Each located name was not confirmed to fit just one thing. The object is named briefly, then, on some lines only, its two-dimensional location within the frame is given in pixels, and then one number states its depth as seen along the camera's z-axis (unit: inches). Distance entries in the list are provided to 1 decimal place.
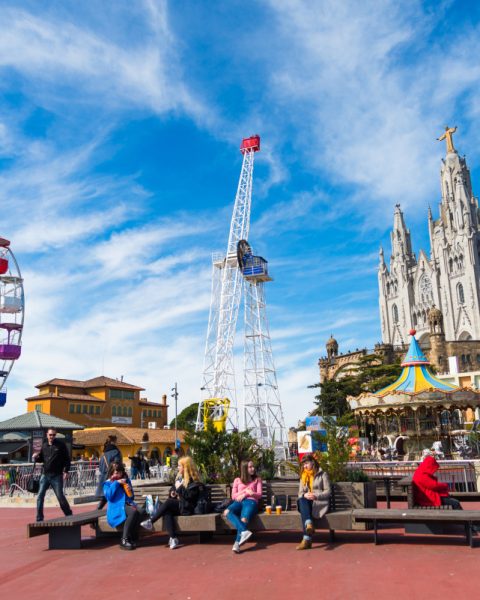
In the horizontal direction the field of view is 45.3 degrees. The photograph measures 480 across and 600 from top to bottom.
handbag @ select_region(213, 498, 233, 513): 326.6
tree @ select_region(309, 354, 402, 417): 2386.9
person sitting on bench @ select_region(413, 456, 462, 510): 313.6
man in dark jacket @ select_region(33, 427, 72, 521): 393.7
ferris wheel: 1402.6
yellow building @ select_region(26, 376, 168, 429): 2305.6
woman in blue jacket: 319.6
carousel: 956.0
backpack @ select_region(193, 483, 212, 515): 322.7
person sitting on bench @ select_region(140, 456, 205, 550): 318.7
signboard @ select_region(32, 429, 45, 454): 1200.8
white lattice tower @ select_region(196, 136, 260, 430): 2213.3
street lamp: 2005.8
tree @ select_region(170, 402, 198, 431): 3543.1
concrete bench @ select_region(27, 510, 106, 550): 319.9
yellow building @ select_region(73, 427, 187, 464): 1979.6
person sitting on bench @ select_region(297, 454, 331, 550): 297.4
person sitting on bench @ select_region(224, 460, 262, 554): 300.8
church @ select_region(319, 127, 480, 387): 2898.6
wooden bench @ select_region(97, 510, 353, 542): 300.5
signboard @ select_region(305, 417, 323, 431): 1304.1
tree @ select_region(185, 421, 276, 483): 379.6
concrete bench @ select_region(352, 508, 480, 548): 274.4
